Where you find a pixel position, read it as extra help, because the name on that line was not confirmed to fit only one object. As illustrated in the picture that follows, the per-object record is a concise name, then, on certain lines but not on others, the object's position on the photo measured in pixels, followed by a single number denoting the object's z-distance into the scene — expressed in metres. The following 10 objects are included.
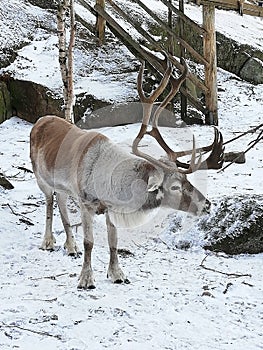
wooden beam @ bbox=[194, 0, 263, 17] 17.66
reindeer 8.11
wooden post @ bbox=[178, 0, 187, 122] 18.82
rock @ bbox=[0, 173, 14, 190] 12.46
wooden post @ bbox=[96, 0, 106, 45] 22.03
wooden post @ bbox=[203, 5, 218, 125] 18.06
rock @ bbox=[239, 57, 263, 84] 24.31
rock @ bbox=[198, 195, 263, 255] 9.56
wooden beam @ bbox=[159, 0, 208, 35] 17.76
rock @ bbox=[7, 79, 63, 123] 18.81
